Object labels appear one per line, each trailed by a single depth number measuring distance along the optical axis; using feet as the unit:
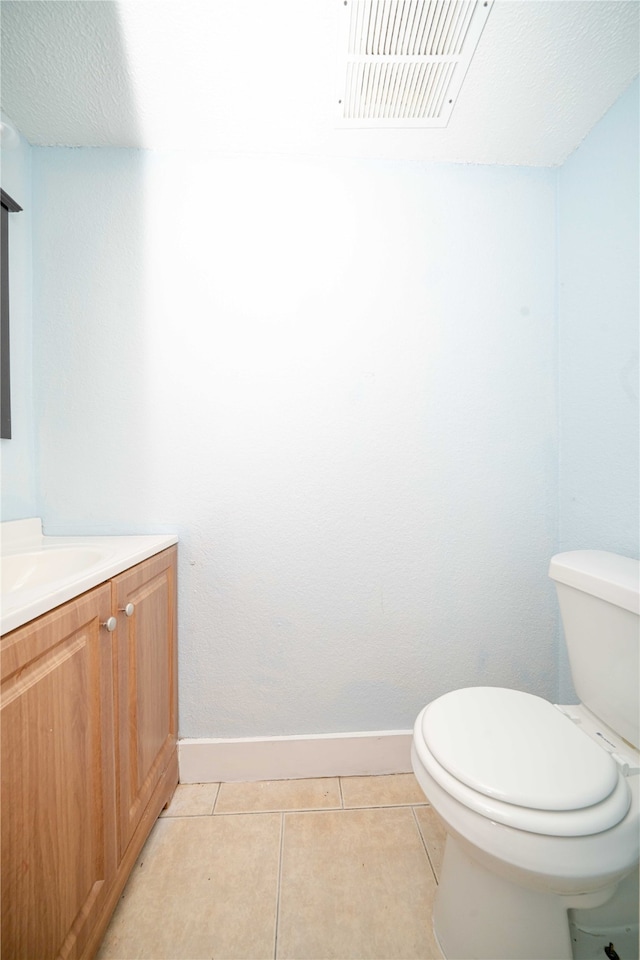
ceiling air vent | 3.37
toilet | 2.37
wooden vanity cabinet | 2.02
